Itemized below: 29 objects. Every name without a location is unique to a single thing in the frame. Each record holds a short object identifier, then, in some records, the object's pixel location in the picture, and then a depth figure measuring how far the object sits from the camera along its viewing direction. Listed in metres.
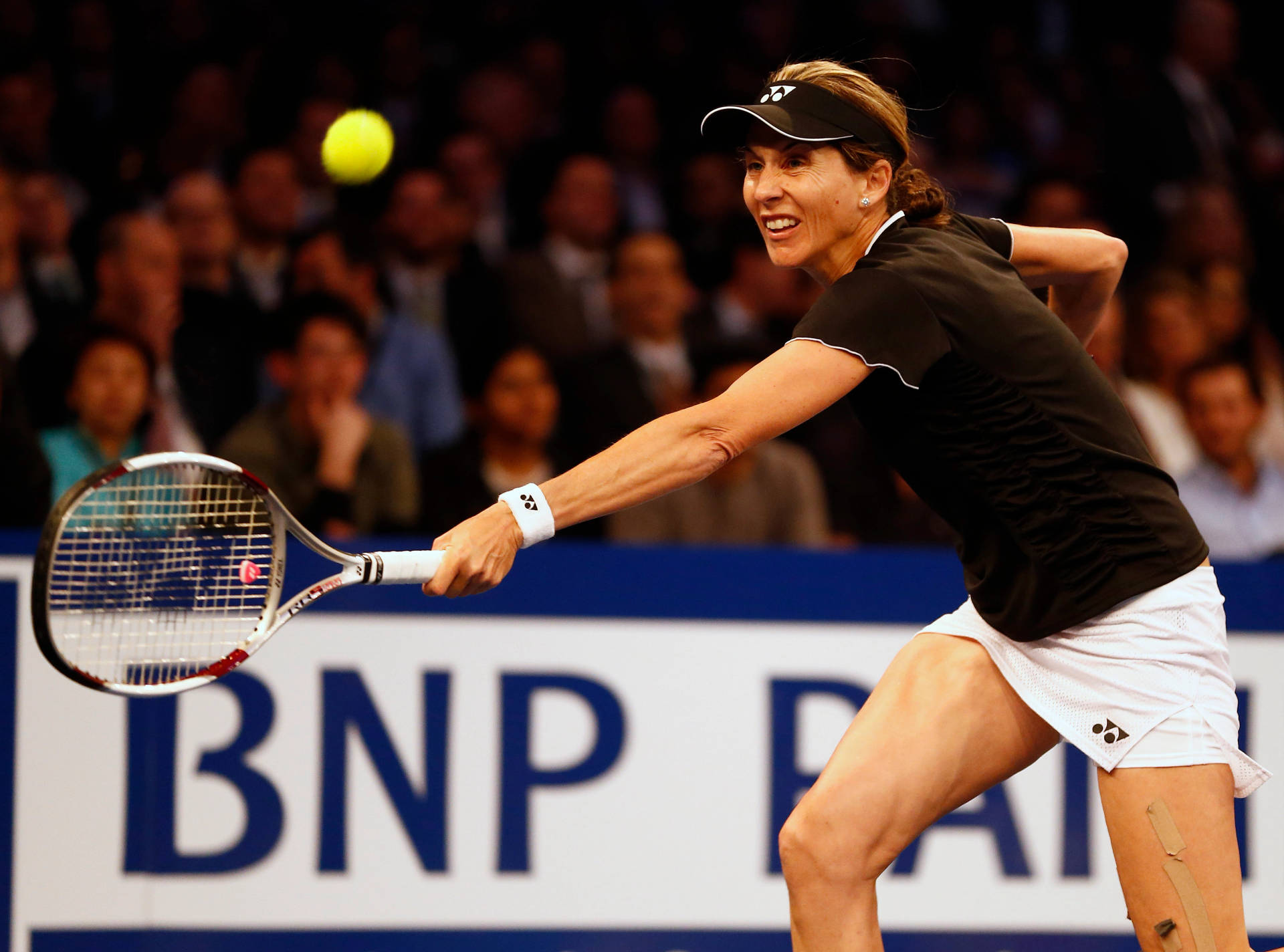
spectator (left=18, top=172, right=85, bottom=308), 11.15
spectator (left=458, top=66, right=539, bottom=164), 13.91
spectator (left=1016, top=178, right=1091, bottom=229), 14.07
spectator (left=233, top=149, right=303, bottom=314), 11.75
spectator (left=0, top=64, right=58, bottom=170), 12.12
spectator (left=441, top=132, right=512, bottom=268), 13.15
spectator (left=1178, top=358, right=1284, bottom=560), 11.27
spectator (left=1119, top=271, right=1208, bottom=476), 12.23
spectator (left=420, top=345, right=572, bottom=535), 10.05
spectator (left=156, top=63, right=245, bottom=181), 12.20
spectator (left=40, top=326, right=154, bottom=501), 9.29
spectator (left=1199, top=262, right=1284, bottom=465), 12.77
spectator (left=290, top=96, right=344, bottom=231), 12.64
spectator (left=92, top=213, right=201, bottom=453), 10.66
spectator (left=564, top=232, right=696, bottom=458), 11.10
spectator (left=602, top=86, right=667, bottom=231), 14.56
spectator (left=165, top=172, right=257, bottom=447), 10.29
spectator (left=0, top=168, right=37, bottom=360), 10.72
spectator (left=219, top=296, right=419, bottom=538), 9.67
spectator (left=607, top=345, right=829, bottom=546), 10.40
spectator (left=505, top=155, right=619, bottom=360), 12.25
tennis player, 5.06
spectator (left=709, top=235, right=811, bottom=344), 13.40
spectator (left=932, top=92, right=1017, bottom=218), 15.25
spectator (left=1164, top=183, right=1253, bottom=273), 14.57
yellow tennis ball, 12.50
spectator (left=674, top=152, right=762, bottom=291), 13.84
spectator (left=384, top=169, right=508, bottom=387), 11.94
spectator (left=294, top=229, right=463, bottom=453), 11.31
